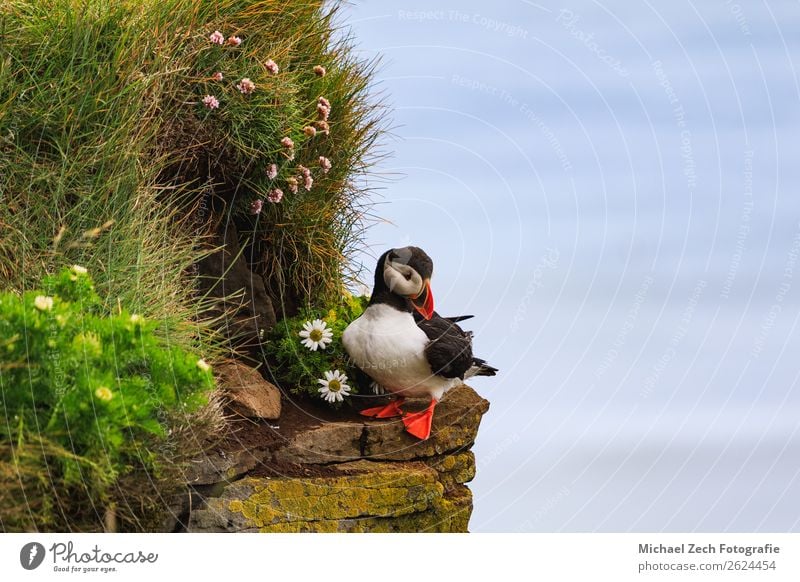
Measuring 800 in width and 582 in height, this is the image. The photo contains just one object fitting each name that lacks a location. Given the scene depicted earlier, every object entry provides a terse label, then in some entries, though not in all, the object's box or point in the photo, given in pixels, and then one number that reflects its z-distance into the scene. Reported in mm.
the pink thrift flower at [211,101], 15031
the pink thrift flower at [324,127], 16300
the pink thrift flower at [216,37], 14984
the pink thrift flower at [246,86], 15273
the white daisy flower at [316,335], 15266
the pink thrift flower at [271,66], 15406
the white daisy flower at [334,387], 14898
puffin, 13664
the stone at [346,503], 12961
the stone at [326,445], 14070
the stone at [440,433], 14633
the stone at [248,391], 14180
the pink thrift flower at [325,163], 16375
